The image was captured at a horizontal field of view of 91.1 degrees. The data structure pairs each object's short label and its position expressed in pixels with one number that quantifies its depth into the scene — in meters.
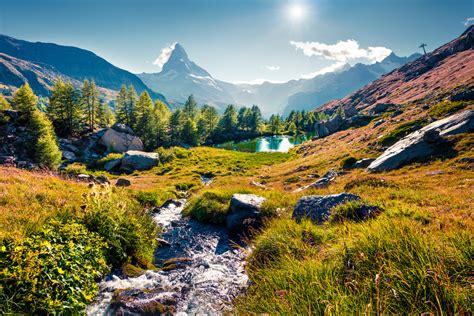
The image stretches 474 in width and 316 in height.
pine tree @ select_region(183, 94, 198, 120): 124.69
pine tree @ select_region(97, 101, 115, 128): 70.94
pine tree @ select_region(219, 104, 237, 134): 125.56
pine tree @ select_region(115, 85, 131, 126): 75.81
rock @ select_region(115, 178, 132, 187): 28.41
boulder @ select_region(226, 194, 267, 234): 14.23
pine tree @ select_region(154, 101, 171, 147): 77.50
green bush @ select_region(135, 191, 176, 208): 21.23
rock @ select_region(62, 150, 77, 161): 49.59
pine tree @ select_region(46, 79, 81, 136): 59.12
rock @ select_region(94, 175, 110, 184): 27.73
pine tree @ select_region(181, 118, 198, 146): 88.56
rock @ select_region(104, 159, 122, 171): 46.06
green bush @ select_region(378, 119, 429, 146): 32.88
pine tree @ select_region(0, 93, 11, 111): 47.09
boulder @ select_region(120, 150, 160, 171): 47.17
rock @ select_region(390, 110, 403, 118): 58.91
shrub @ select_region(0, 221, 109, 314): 5.11
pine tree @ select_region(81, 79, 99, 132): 65.81
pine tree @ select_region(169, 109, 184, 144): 88.14
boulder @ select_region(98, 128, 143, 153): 58.86
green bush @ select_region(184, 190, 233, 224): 16.95
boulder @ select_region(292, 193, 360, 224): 10.50
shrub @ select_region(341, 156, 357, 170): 29.66
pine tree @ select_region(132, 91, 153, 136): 74.44
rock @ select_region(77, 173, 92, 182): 24.42
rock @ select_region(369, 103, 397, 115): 95.56
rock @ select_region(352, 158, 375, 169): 27.97
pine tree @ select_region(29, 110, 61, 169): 38.97
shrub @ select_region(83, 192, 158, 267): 8.84
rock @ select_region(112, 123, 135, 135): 63.69
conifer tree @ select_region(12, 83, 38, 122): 46.66
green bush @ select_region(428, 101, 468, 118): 35.22
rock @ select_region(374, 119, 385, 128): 54.80
